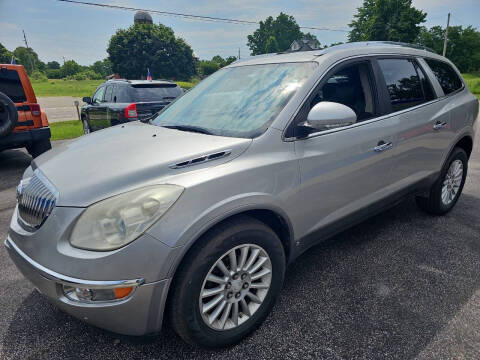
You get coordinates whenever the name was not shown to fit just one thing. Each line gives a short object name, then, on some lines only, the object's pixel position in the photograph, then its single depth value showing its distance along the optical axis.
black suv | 7.28
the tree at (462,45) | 59.12
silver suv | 1.60
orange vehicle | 5.44
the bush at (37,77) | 72.31
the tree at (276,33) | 96.81
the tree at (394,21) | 47.44
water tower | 69.75
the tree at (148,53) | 59.12
